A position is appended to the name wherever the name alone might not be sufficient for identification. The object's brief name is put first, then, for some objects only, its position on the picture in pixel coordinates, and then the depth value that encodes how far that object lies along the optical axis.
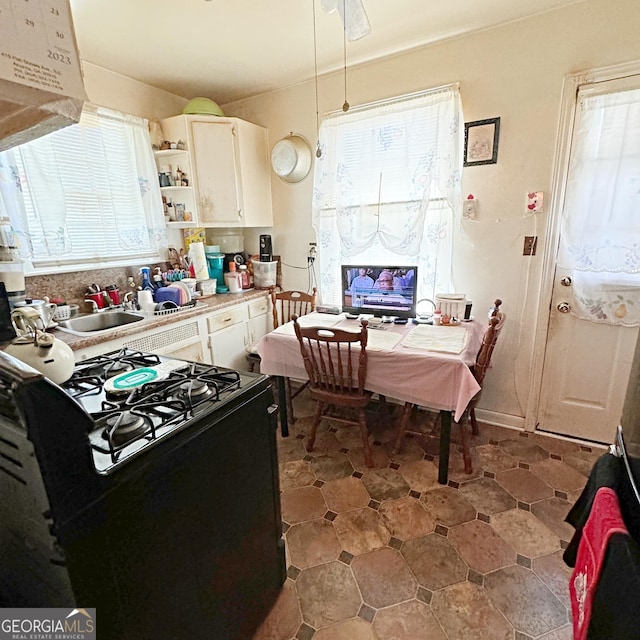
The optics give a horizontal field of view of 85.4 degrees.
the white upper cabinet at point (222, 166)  2.64
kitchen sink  2.21
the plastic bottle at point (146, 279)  2.58
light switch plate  2.10
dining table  1.75
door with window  1.86
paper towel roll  2.80
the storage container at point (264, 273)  3.03
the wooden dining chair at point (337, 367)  1.87
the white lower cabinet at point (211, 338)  2.05
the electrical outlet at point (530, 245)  2.16
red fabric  0.71
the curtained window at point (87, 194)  2.00
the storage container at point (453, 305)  2.26
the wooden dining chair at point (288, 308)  2.68
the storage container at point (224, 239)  3.16
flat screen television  2.32
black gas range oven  0.64
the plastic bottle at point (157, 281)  2.65
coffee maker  3.05
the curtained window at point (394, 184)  2.26
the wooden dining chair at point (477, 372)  1.79
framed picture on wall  2.15
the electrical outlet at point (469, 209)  2.28
